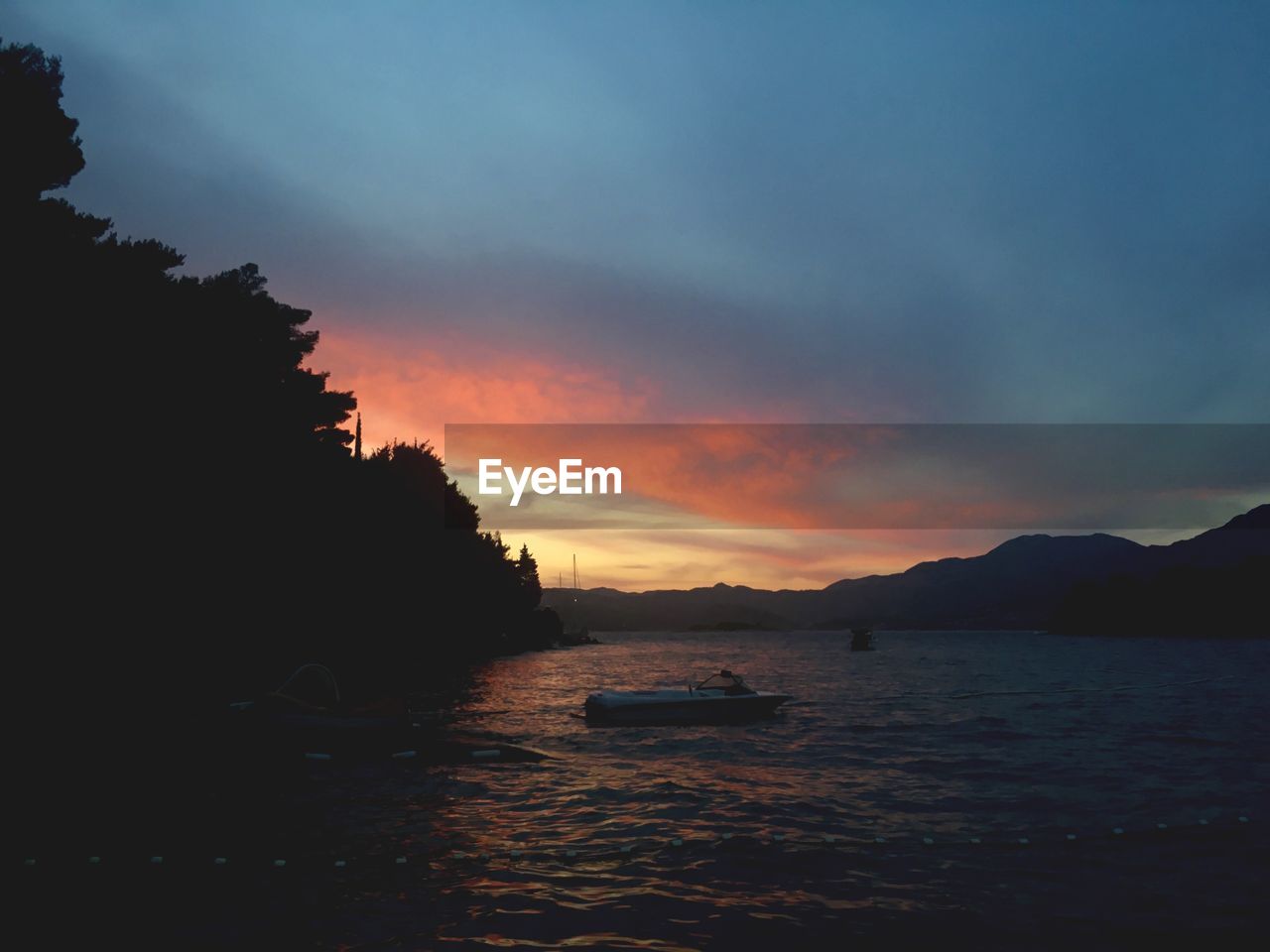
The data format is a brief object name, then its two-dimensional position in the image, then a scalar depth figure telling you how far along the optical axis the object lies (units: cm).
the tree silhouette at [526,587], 19248
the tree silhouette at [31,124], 3491
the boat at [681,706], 4106
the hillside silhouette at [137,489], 3338
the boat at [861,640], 17850
